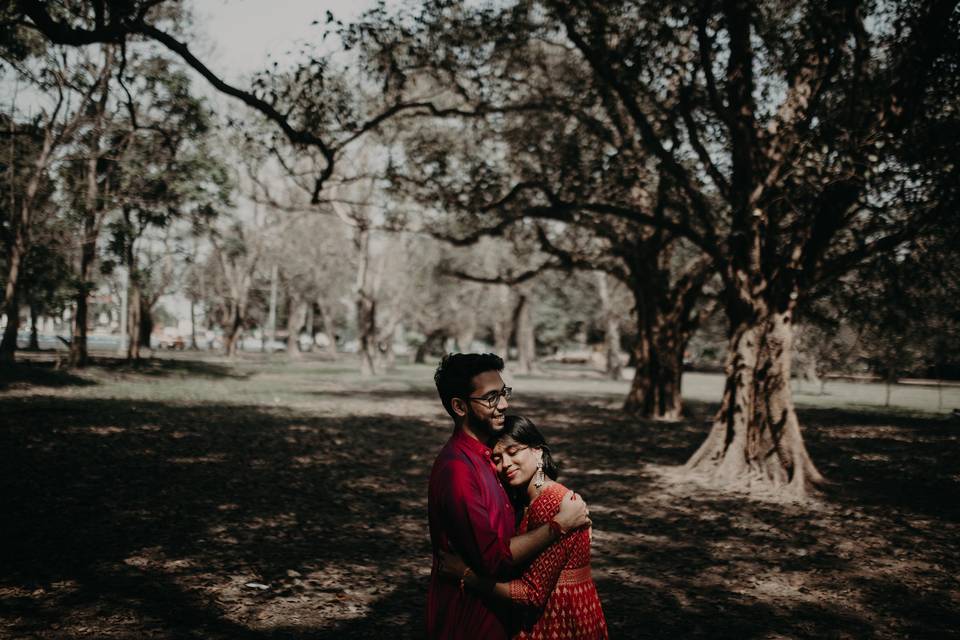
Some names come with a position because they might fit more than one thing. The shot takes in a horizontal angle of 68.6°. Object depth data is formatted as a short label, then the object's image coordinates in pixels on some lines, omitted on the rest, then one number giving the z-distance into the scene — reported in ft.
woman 9.55
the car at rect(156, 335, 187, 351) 235.61
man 8.70
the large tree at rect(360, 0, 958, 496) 35.63
